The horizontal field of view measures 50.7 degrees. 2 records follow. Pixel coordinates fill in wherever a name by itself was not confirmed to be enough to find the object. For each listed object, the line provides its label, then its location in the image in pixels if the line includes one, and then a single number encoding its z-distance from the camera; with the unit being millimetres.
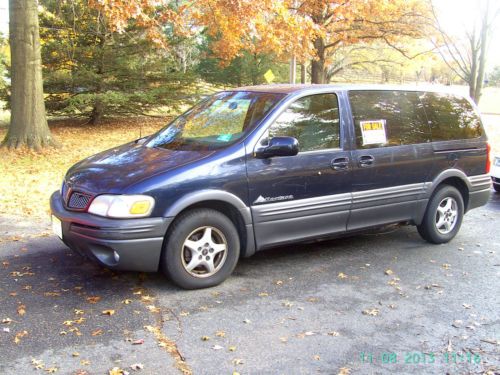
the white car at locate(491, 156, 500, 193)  9008
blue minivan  4191
